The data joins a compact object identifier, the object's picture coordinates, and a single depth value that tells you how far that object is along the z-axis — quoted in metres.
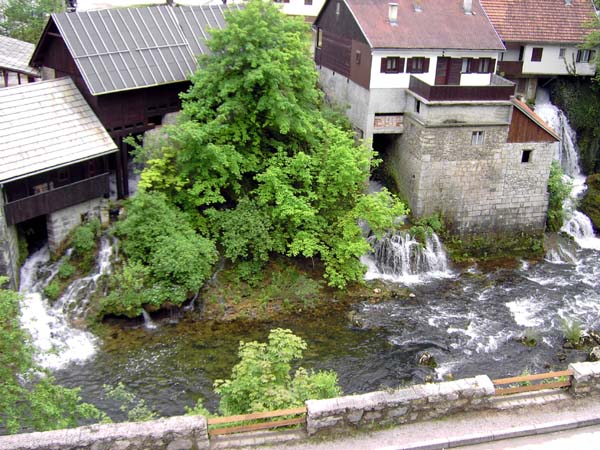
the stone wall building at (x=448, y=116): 31.84
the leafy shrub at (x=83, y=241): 27.48
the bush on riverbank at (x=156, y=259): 26.03
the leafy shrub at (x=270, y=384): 14.23
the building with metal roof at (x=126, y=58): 29.03
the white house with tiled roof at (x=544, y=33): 39.41
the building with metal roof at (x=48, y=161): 25.62
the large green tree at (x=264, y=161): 27.41
